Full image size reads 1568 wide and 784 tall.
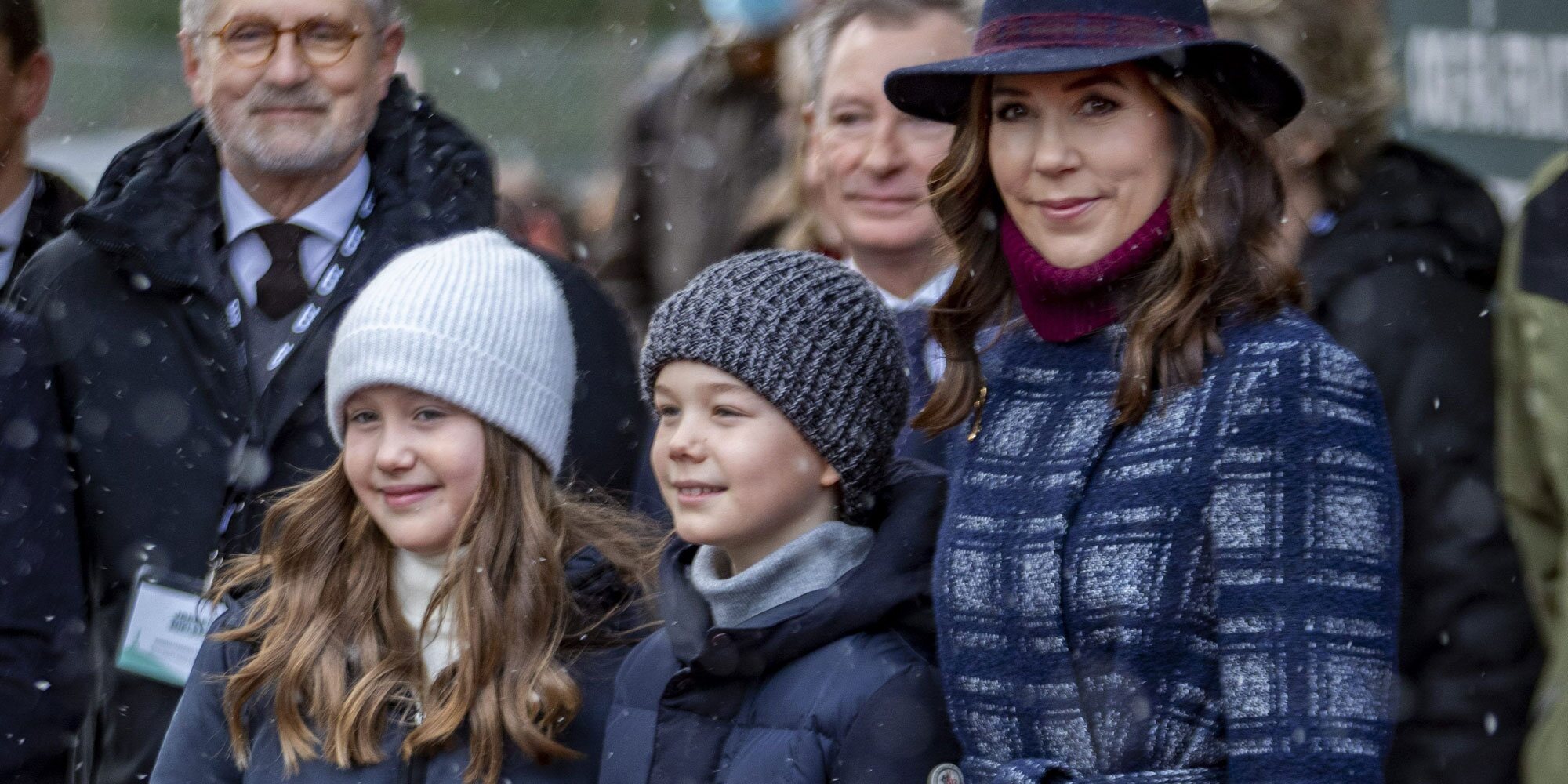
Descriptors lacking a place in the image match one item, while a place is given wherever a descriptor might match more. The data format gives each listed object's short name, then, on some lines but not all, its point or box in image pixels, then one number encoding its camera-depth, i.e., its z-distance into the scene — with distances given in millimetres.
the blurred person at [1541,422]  6199
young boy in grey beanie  5707
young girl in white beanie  6328
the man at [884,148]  7676
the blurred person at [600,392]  7660
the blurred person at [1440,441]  6801
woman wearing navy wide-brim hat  4676
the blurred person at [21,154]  8680
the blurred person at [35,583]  7090
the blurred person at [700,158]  10633
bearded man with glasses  7406
